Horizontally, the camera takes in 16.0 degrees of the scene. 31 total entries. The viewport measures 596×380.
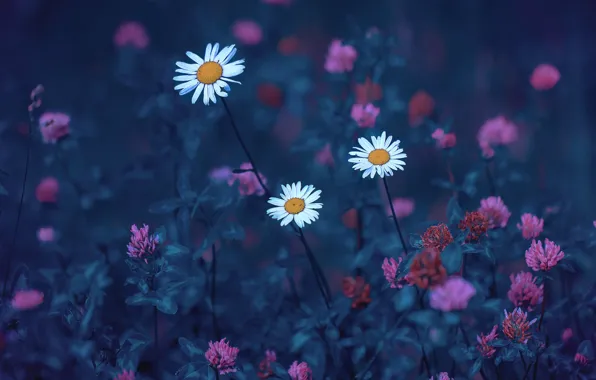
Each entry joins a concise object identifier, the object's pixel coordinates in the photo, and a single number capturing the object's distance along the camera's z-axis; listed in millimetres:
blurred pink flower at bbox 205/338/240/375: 1512
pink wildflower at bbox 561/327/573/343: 1595
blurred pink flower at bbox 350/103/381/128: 1604
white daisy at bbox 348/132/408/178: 1512
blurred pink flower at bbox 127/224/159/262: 1517
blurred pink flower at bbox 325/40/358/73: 1620
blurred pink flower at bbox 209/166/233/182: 1615
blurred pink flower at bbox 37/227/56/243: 1626
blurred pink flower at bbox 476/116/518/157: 1616
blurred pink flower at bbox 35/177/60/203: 1626
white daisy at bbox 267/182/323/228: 1515
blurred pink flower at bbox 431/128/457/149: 1605
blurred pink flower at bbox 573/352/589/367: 1558
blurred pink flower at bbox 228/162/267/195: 1593
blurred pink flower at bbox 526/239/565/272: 1512
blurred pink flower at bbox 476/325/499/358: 1524
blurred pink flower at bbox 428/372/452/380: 1530
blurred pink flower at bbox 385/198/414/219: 1633
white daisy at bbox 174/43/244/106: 1507
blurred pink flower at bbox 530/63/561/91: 1615
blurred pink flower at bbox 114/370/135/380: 1526
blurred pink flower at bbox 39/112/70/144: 1597
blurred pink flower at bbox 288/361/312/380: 1536
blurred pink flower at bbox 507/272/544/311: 1550
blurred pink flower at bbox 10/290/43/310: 1569
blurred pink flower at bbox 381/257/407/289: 1527
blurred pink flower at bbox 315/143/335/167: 1645
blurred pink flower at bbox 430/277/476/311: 1463
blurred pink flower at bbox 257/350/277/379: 1570
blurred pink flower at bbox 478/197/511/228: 1564
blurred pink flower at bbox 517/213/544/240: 1568
